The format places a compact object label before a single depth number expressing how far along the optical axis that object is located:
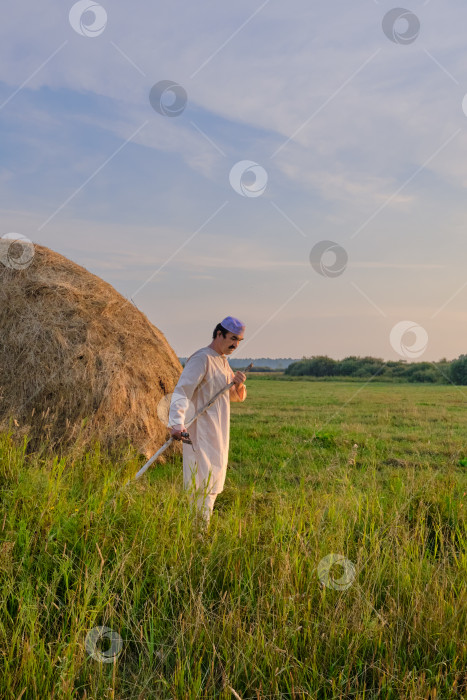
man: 5.84
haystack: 8.12
